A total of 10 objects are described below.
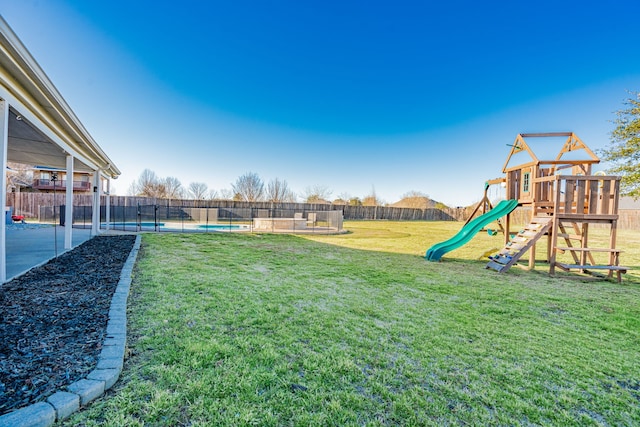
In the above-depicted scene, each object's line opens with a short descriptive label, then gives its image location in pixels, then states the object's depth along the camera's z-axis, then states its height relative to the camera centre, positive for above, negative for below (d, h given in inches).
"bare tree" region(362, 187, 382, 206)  1605.6 +71.7
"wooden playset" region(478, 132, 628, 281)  214.5 +18.8
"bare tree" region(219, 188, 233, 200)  1562.5 +65.3
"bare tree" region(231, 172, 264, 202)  1526.8 +105.8
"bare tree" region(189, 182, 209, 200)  1643.7 +90.4
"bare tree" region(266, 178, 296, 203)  1525.6 +96.4
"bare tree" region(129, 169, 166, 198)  1492.4 +100.4
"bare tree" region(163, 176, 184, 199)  1568.7 +94.5
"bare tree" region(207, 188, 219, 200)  1626.5 +69.1
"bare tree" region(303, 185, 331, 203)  1628.9 +102.8
